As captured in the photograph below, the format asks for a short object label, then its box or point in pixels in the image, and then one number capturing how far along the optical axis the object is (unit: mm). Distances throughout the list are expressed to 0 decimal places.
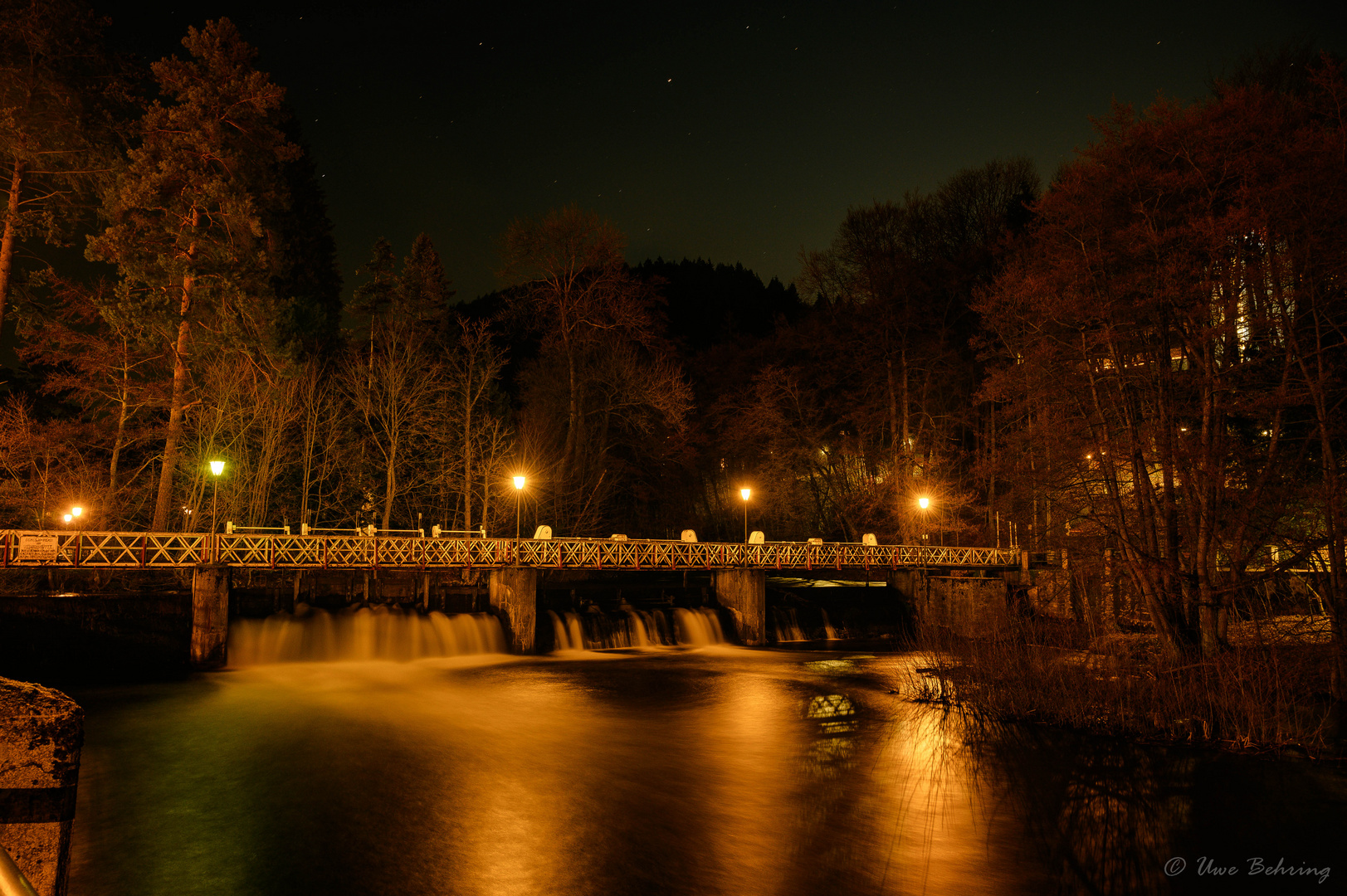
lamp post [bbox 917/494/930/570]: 34125
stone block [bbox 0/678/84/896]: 3729
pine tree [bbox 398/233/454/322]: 44000
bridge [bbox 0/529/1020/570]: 19781
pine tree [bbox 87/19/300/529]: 23719
